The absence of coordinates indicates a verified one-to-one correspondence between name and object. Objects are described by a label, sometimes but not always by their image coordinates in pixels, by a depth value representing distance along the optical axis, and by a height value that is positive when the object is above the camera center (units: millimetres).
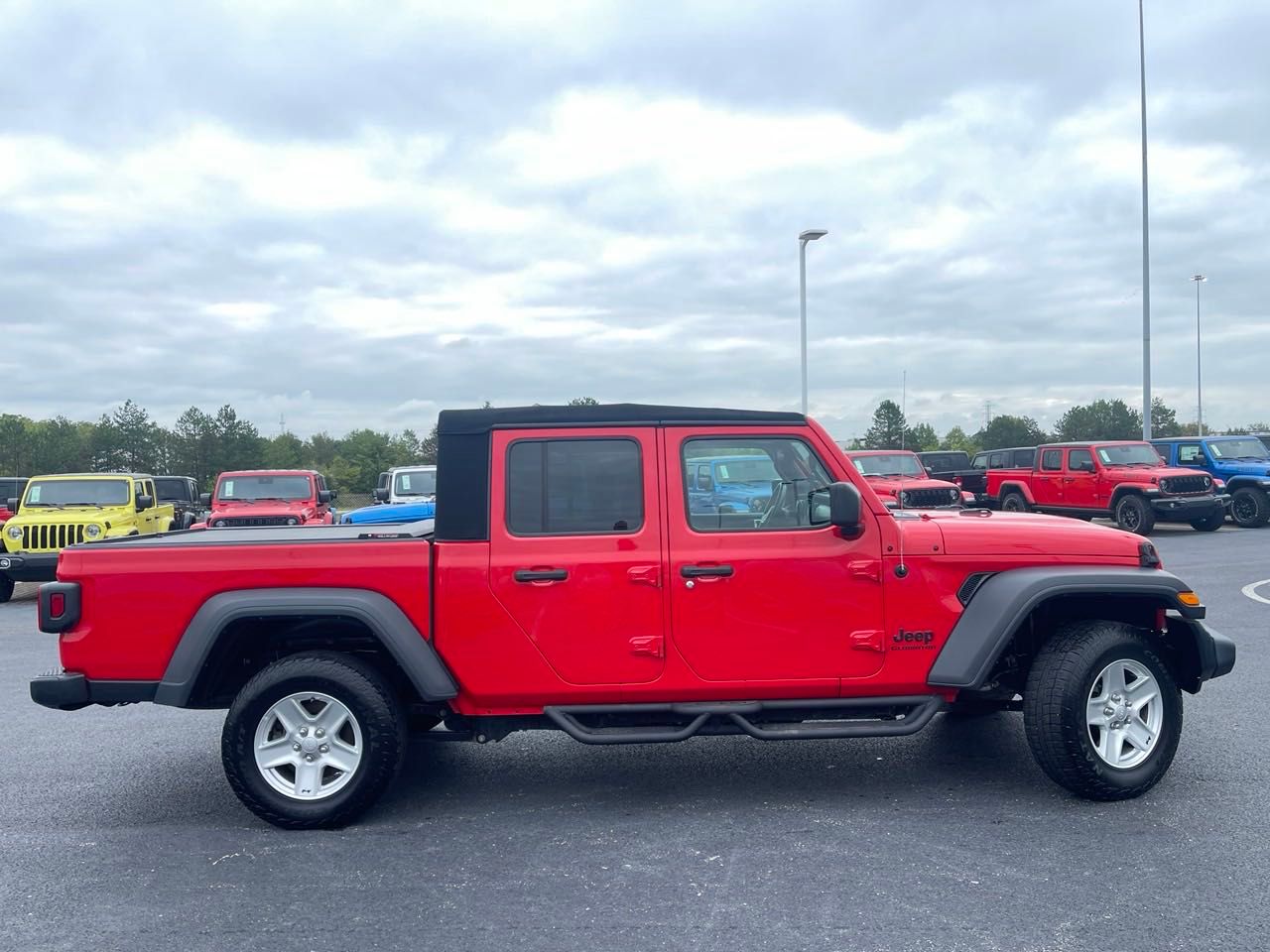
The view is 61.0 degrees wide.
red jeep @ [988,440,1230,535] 19297 -455
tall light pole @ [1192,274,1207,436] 60131 +2697
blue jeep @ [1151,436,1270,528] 21312 -14
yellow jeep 14031 -570
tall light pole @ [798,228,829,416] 24953 +4797
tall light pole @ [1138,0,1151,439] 25750 +4509
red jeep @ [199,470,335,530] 16547 -387
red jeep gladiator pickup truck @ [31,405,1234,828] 4941 -685
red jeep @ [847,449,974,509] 18359 -244
